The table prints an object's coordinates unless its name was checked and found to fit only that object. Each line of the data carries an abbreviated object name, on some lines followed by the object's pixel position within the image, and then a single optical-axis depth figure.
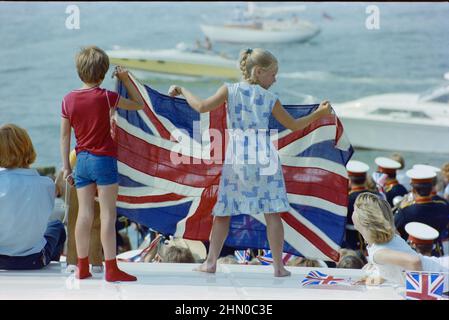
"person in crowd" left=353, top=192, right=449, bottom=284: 9.73
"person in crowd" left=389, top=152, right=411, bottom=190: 20.17
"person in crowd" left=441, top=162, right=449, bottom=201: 18.17
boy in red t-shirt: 9.96
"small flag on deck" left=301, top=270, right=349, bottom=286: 10.27
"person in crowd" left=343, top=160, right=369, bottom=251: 14.84
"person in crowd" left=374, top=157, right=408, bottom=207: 16.69
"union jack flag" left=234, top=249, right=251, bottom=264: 12.62
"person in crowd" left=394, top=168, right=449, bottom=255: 14.50
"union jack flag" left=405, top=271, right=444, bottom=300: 9.18
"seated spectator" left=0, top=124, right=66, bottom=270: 10.57
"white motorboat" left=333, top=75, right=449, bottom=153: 40.72
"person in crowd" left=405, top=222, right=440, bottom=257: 12.61
